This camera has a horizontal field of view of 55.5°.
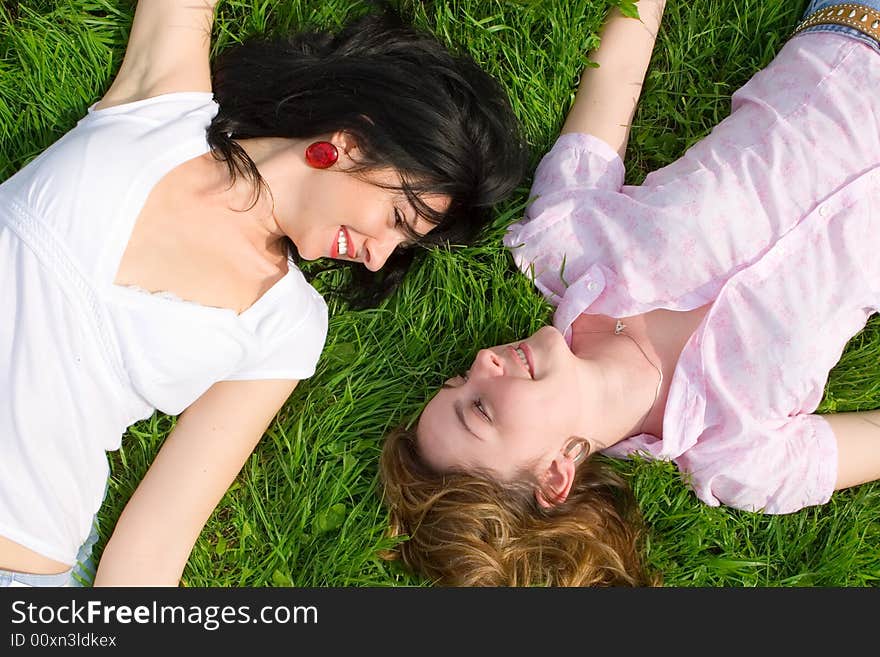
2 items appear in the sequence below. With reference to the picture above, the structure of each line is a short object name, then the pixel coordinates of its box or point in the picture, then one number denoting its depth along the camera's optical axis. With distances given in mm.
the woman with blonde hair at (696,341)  2689
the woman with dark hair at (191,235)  2488
